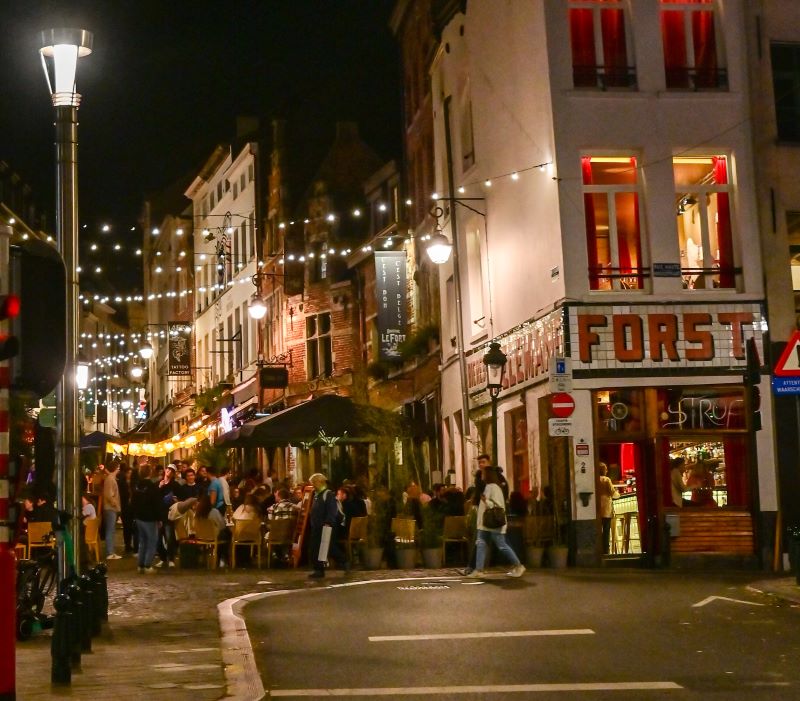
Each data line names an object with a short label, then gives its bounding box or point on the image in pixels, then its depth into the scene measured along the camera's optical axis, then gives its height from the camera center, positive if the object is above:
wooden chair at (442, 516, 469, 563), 22.98 -0.27
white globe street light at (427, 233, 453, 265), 25.53 +4.75
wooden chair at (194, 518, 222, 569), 23.34 -0.17
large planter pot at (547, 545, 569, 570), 21.98 -0.73
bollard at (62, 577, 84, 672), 10.71 -0.71
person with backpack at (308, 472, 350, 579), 21.05 -0.02
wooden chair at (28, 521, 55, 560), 21.02 -0.04
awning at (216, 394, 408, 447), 25.83 +1.72
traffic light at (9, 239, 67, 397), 6.79 +1.02
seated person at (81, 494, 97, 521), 24.23 +0.31
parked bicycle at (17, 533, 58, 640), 13.28 -0.60
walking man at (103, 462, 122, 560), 26.25 +0.42
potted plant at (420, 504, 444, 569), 22.47 -0.44
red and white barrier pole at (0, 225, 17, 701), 6.59 -0.21
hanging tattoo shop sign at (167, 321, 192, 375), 60.53 +7.65
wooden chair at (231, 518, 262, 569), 23.38 -0.17
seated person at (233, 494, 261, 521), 23.69 +0.19
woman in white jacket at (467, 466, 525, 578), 19.72 -0.30
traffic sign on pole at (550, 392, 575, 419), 22.08 +1.61
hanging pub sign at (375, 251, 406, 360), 34.59 +5.24
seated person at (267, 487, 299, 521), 23.89 +0.18
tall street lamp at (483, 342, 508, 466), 23.41 +2.50
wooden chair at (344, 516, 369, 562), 23.00 -0.23
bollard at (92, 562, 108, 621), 13.52 -0.56
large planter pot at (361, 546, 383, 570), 22.75 -0.65
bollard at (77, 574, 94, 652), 11.73 -0.70
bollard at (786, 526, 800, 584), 16.94 -0.63
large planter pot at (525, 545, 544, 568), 22.16 -0.73
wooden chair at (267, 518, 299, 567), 23.59 -0.21
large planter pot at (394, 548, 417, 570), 22.53 -0.68
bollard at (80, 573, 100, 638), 11.98 -0.62
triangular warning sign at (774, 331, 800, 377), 18.19 +1.81
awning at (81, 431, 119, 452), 35.31 +2.20
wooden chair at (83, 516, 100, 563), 23.16 -0.06
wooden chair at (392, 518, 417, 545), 22.75 -0.24
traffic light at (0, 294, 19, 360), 6.34 +0.97
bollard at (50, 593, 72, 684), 10.15 -0.91
